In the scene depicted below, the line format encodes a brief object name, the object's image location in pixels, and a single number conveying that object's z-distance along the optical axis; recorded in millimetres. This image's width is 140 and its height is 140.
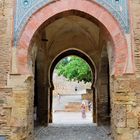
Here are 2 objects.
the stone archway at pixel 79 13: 6031
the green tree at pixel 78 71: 17875
